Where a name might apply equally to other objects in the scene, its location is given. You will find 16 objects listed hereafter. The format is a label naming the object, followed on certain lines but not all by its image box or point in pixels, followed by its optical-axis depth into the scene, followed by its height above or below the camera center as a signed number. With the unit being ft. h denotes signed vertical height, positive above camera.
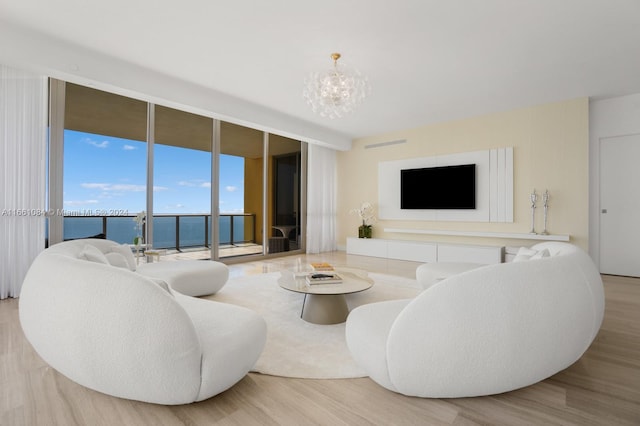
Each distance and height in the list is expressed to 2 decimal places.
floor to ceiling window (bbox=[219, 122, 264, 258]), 18.69 +1.50
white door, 14.79 +0.48
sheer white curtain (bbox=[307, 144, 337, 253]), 22.68 +1.03
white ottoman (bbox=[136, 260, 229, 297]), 9.87 -2.06
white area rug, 6.12 -3.06
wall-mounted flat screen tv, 18.44 +1.69
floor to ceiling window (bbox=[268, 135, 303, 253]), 21.24 +1.42
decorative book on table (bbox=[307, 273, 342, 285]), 9.25 -1.99
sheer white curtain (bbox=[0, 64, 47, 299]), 10.48 +1.40
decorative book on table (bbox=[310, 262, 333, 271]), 10.25 -1.82
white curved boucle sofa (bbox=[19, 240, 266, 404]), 4.39 -1.91
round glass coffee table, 8.48 -2.48
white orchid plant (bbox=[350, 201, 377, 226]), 22.75 -0.02
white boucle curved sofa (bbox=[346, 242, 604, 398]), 4.67 -1.87
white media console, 16.60 -2.26
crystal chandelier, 10.90 +4.59
